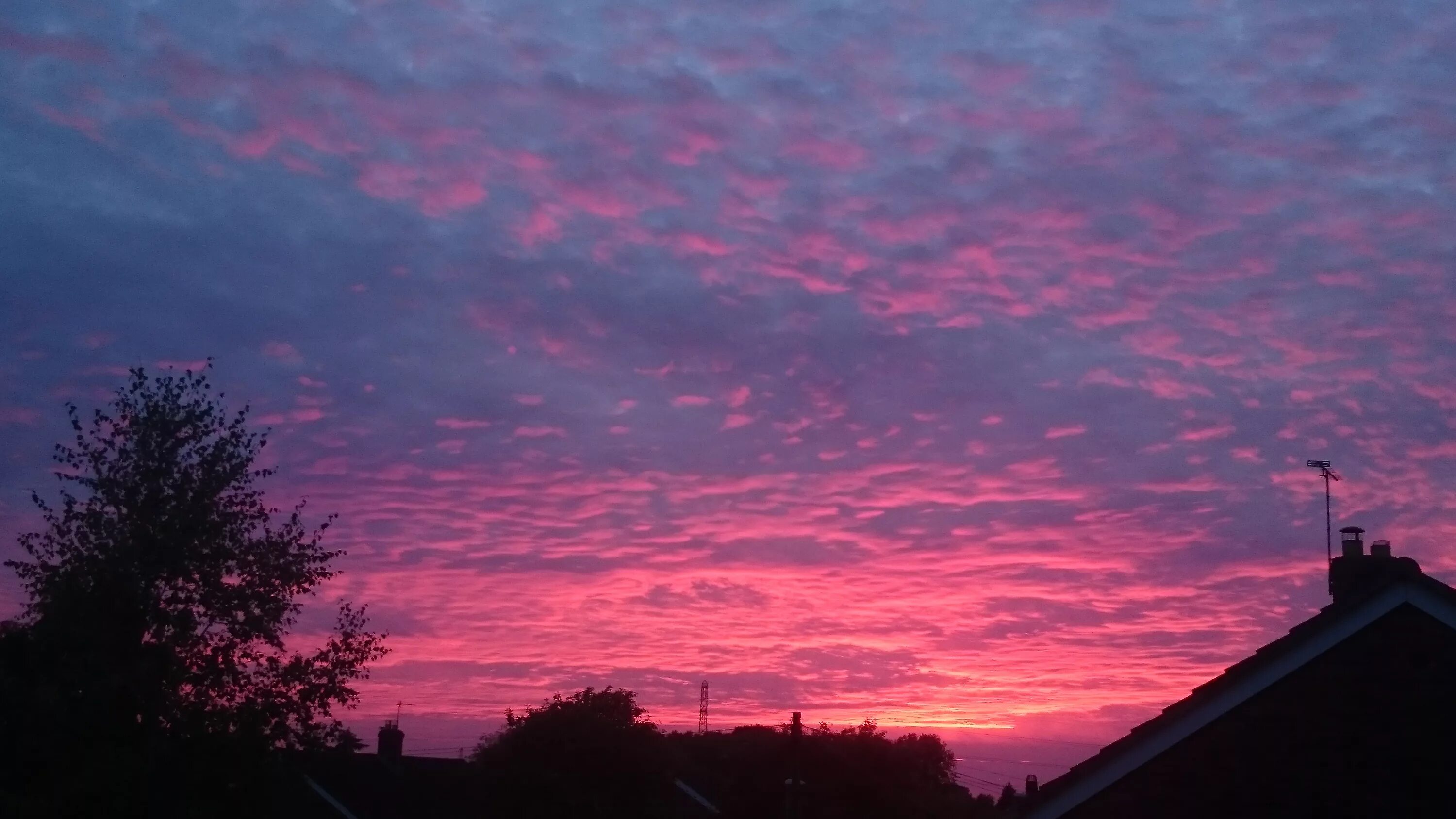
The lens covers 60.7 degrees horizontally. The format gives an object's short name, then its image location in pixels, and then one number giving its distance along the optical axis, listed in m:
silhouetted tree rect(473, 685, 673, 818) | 41.91
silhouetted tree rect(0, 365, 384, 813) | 31.59
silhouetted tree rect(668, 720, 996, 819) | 51.41
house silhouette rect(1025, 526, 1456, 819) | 13.61
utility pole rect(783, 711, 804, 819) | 33.56
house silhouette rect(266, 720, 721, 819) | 45.34
